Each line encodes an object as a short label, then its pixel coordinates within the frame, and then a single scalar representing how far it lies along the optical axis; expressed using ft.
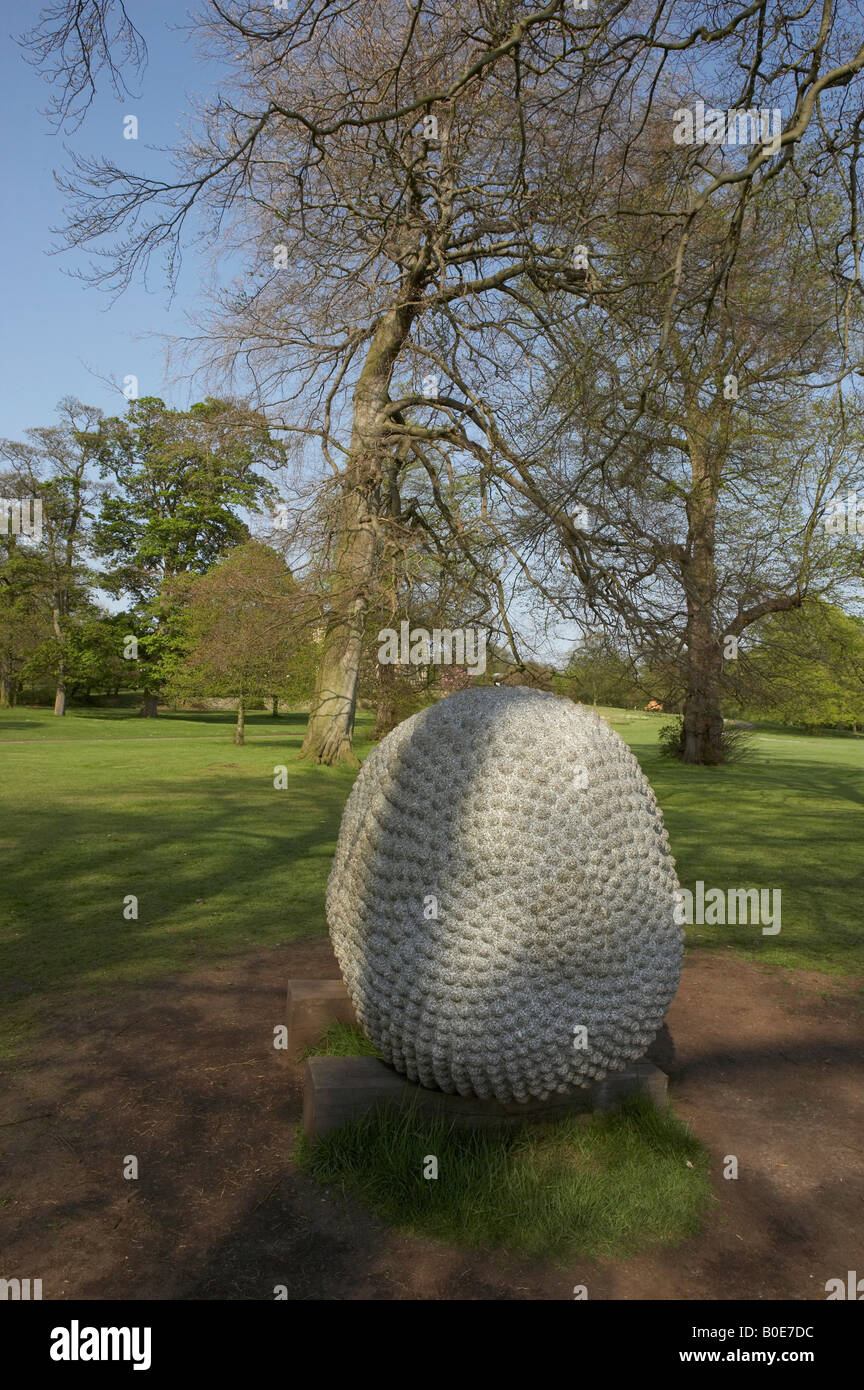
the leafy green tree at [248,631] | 48.49
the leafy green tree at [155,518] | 142.20
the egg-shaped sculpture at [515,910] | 11.53
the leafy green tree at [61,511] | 138.00
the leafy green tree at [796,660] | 41.83
